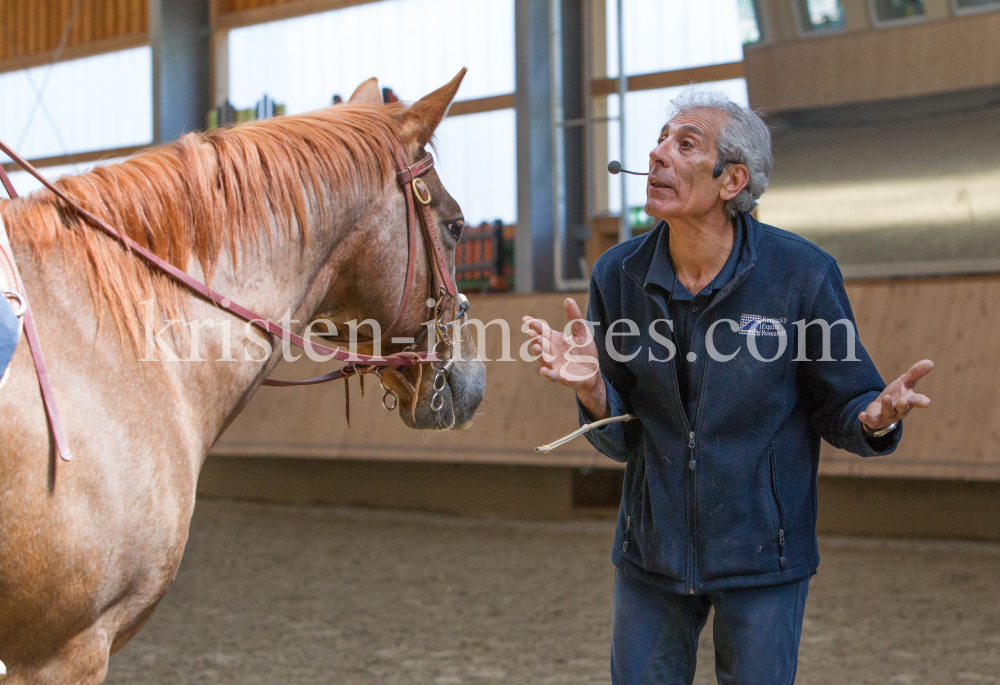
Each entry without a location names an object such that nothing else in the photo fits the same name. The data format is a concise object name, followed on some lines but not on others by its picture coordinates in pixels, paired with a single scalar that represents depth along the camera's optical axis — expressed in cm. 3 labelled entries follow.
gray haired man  464
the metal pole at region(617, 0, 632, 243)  1212
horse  428
